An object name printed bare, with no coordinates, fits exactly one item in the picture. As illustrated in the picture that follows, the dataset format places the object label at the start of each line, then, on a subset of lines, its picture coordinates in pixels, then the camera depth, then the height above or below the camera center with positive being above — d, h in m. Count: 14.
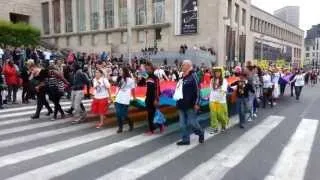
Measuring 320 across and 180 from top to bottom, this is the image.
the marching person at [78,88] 7.57 -0.64
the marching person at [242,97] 7.48 -0.87
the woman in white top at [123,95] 6.58 -0.70
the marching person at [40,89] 7.78 -0.67
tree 25.08 +3.01
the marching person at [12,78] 10.20 -0.46
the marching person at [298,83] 14.07 -0.87
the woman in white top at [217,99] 6.69 -0.81
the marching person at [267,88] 11.14 -0.90
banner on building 27.63 +5.11
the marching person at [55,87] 7.77 -0.61
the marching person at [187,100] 5.66 -0.71
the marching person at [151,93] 6.42 -0.65
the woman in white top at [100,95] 7.09 -0.76
